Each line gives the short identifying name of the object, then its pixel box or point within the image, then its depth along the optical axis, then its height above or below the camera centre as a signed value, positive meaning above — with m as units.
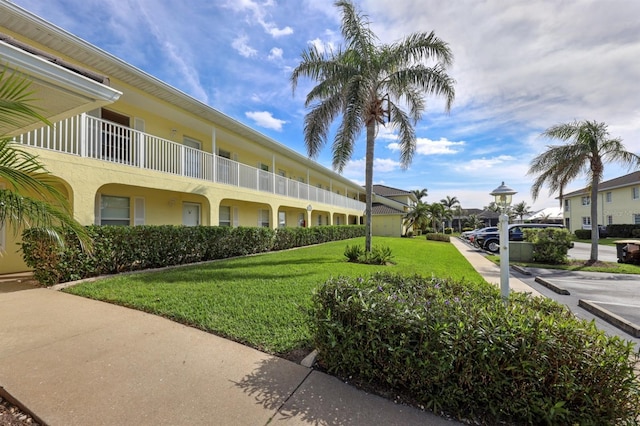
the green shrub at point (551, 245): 13.27 -1.30
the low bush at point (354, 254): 11.52 -1.45
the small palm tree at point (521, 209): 70.94 +2.43
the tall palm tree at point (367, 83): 10.55 +5.42
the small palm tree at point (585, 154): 13.26 +3.10
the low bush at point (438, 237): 29.48 -2.02
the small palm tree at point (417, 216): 35.41 +0.35
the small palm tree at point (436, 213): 36.97 +0.83
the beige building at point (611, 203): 29.45 +1.72
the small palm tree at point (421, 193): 60.25 +5.51
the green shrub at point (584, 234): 31.22 -1.77
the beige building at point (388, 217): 35.66 +0.23
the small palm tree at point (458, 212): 66.50 +1.53
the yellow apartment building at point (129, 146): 4.57 +2.07
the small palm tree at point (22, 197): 2.74 +0.25
